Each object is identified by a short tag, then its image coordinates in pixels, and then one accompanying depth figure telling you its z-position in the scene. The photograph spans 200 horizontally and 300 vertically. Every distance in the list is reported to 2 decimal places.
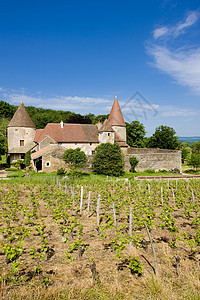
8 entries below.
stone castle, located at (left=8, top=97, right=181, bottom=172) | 29.42
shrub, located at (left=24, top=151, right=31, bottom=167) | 28.04
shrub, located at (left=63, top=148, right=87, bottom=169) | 23.94
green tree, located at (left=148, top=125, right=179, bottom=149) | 42.91
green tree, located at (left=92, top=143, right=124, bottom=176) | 25.23
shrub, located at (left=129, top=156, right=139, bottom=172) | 28.86
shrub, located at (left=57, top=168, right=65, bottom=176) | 22.80
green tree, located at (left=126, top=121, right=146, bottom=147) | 45.34
